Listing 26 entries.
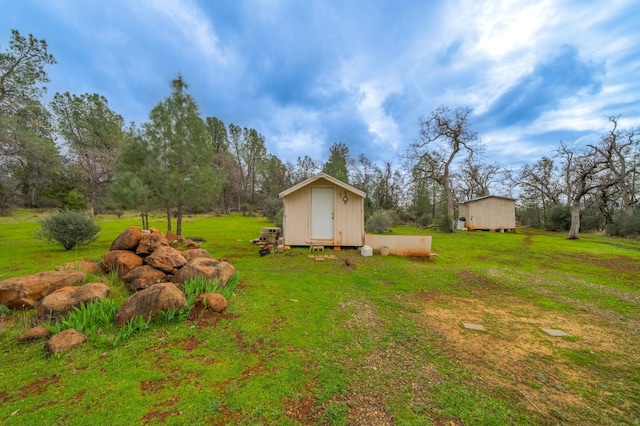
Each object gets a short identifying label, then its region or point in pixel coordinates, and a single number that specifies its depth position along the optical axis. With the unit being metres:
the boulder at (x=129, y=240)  5.31
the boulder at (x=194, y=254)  5.80
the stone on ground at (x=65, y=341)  2.73
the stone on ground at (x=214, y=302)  3.86
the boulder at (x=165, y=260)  4.78
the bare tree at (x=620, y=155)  15.64
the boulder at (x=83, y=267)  4.85
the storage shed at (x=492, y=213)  19.95
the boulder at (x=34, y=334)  2.95
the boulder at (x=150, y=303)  3.32
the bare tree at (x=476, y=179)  27.95
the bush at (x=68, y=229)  8.23
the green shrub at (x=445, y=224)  18.38
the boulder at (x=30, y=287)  3.63
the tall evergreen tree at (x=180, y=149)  10.96
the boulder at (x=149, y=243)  5.24
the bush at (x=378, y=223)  16.44
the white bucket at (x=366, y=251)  8.71
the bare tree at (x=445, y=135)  18.23
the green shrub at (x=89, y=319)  3.08
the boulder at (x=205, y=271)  4.55
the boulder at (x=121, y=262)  4.91
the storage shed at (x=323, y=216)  9.70
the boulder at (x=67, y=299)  3.35
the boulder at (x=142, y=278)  4.47
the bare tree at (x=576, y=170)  14.34
